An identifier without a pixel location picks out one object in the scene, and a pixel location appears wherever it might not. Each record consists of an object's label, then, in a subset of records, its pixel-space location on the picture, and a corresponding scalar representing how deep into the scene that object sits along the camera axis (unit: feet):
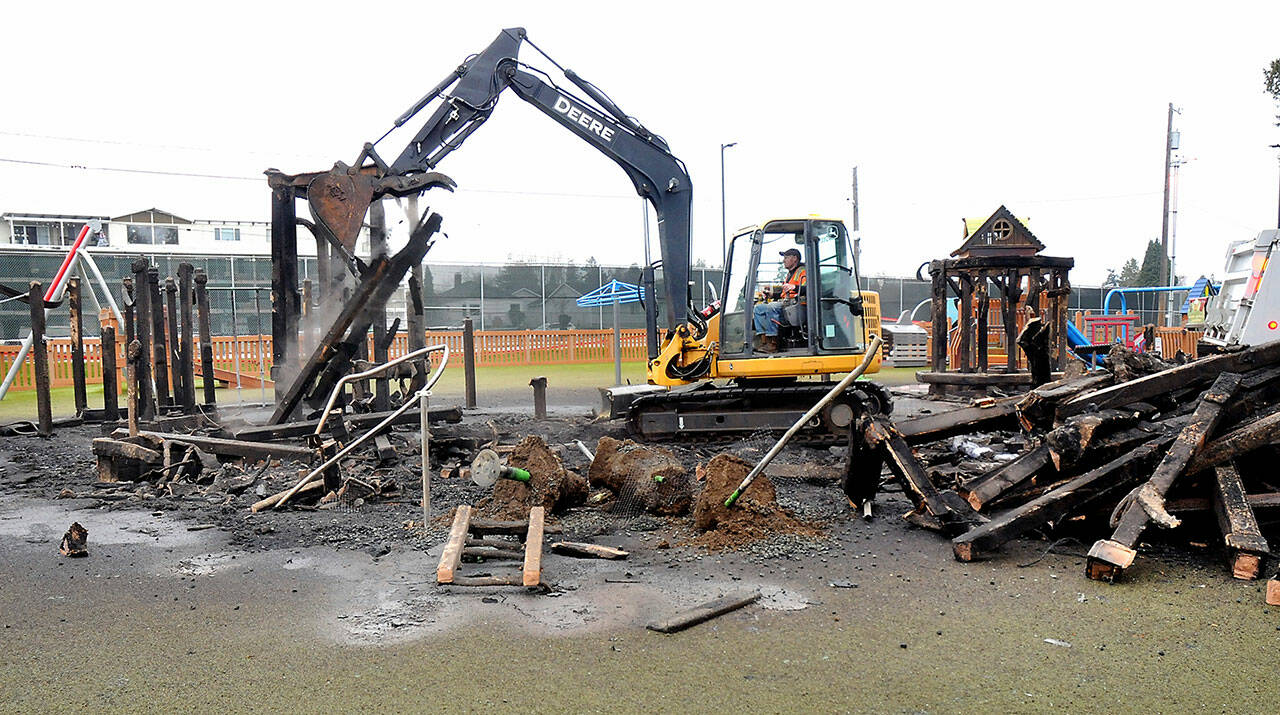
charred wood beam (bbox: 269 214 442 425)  29.89
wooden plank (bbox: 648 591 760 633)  13.98
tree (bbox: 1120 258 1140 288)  193.06
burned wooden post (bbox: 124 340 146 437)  28.35
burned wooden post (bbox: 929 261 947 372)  50.24
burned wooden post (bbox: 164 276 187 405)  38.34
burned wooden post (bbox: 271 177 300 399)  30.53
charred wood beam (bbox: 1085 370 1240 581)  15.78
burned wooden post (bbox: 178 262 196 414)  36.01
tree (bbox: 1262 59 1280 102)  78.28
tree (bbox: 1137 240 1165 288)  167.22
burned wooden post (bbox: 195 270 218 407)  37.11
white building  135.74
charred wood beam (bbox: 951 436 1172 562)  17.51
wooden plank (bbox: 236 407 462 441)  28.19
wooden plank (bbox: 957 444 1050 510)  19.44
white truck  35.94
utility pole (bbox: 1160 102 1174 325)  98.89
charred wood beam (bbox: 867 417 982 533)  19.43
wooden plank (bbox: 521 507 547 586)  16.06
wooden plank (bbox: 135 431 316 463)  25.91
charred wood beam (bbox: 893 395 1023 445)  21.71
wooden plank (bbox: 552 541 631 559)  18.17
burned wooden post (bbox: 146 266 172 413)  36.73
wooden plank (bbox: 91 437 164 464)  26.58
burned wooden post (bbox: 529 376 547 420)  42.45
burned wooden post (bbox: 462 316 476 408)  49.75
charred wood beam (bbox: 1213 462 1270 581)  15.66
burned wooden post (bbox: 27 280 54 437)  38.50
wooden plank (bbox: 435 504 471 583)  16.24
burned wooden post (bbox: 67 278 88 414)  40.32
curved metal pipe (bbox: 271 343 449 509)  20.51
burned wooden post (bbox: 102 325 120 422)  37.96
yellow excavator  34.30
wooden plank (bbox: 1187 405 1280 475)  17.33
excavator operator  34.78
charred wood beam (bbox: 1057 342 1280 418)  20.13
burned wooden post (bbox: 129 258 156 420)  35.38
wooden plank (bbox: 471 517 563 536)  19.39
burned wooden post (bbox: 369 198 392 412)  32.38
